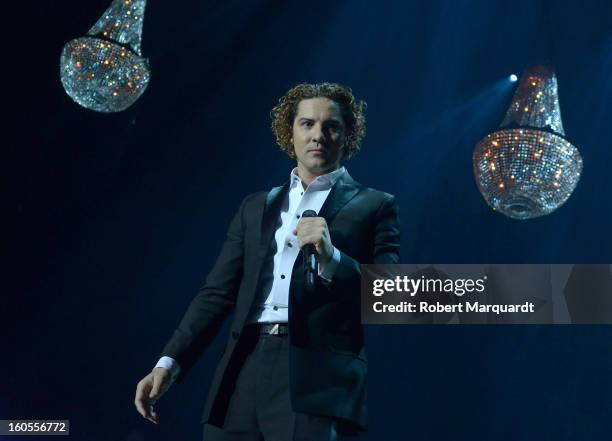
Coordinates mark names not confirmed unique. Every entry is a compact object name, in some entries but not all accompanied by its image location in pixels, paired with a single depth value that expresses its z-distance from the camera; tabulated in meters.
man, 3.33
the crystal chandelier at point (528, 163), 6.52
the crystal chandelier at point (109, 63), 6.82
